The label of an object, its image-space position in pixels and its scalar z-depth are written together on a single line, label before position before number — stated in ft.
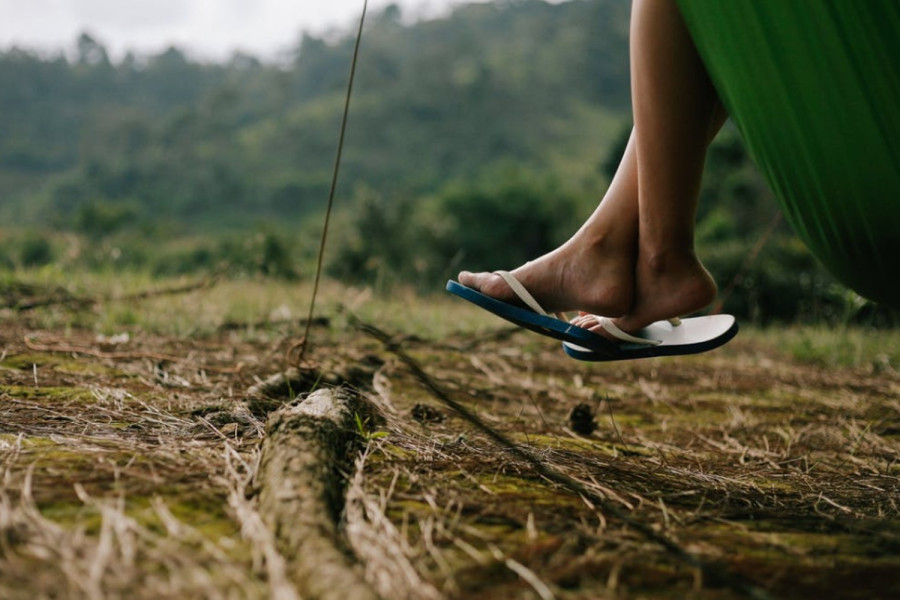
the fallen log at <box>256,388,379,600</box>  1.81
